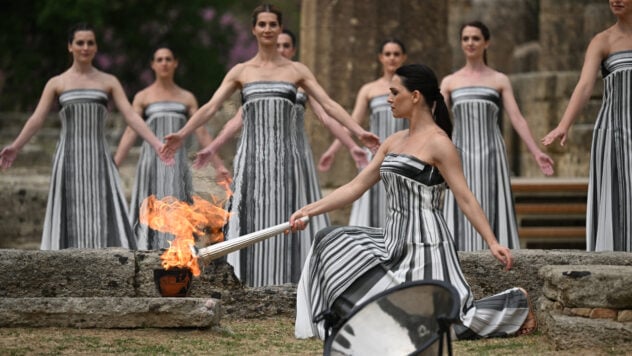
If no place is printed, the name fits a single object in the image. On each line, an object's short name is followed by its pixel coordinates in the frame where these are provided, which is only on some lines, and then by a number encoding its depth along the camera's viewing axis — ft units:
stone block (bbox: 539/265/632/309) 44.05
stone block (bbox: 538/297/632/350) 44.14
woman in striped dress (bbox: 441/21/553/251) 65.33
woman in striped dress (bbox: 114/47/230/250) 72.83
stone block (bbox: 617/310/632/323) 44.30
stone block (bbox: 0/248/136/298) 50.86
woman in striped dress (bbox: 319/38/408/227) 72.01
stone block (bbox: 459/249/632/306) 50.98
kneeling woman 46.25
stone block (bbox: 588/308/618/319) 44.34
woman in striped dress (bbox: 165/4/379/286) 60.03
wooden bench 84.52
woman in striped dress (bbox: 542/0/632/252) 56.73
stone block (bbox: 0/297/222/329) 48.25
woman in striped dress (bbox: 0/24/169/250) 65.69
